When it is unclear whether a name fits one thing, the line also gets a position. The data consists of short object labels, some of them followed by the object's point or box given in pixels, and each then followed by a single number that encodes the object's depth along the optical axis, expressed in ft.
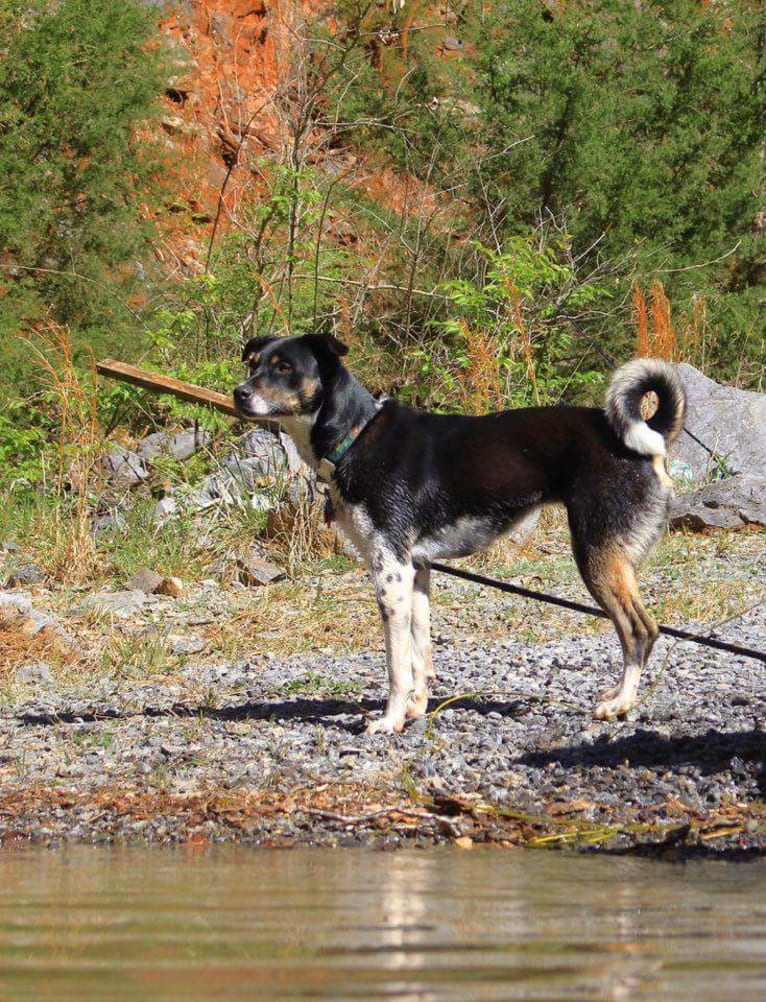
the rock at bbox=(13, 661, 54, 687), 24.62
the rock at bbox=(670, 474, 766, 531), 36.27
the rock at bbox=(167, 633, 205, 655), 26.84
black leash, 17.34
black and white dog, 19.77
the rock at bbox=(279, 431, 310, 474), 33.50
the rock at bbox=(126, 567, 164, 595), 32.24
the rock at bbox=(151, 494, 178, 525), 35.50
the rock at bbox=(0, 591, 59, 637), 27.12
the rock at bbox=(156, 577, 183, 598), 32.04
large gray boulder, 40.73
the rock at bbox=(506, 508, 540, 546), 34.55
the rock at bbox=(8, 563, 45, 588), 33.01
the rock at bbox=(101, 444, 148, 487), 38.11
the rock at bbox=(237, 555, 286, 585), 32.35
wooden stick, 31.86
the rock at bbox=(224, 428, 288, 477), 34.94
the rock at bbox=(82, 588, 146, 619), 29.73
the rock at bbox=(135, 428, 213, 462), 39.06
